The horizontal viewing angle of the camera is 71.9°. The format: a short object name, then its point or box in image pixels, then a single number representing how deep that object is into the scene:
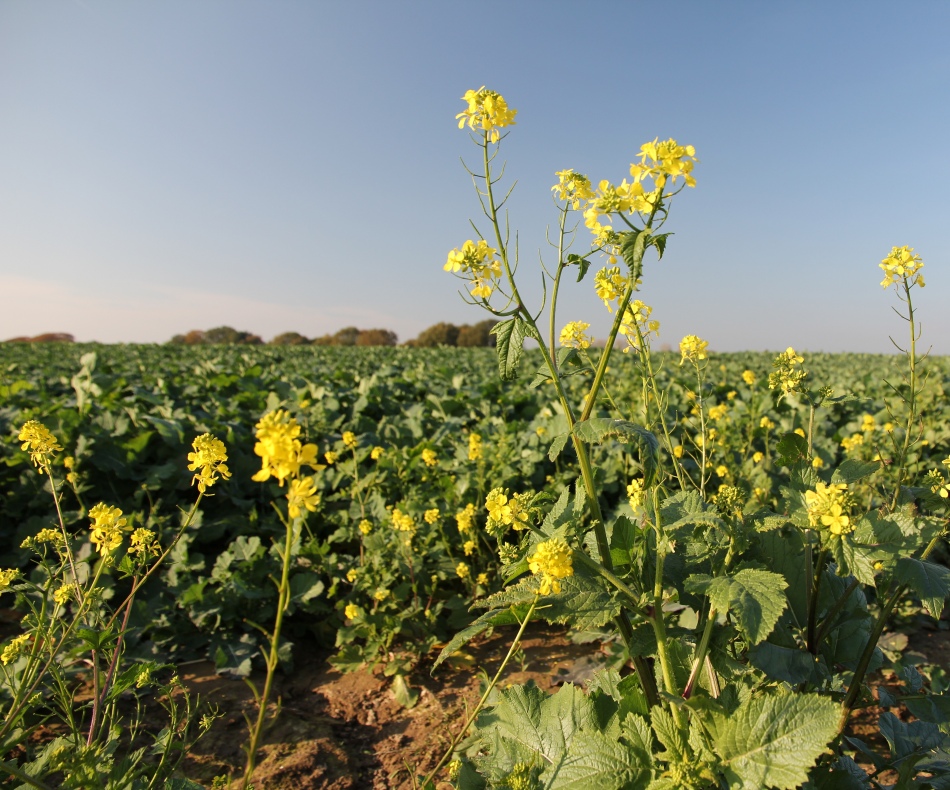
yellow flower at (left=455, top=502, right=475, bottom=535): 1.06
